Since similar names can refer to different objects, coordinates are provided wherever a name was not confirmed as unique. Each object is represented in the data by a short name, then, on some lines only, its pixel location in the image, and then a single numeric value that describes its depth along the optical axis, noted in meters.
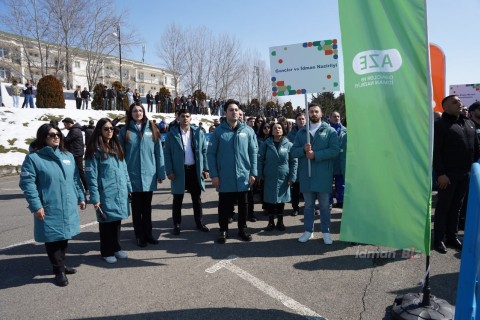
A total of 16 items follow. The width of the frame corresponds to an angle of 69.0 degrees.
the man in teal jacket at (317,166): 5.23
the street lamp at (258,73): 58.65
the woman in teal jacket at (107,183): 4.64
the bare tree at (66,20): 35.22
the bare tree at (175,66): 50.62
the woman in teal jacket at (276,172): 6.12
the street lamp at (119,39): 38.72
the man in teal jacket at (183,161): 6.01
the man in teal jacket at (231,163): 5.42
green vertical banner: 2.90
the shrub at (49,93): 21.22
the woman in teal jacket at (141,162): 5.35
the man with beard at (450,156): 4.91
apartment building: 38.53
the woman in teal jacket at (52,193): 3.96
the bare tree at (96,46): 39.09
